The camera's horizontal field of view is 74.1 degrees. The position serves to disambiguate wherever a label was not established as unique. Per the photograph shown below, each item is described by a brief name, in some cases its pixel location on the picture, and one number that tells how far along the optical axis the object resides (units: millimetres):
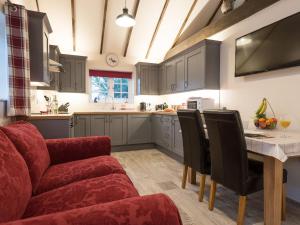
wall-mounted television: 2223
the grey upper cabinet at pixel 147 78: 5379
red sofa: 691
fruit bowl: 2352
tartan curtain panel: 2086
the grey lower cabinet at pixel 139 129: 4766
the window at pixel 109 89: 5309
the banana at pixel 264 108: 2521
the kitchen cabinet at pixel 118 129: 4633
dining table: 1551
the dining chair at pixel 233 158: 1643
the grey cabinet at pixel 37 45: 2455
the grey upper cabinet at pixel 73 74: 4660
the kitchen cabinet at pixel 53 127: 2605
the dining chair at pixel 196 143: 2176
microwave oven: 3578
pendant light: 3200
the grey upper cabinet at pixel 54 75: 3977
